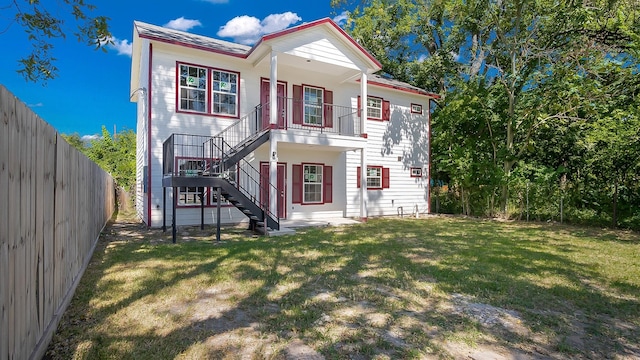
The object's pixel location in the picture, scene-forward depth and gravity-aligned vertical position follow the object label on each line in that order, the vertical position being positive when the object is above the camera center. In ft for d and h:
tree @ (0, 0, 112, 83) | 18.74 +8.93
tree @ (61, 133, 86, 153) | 106.83 +15.63
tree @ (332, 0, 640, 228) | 39.34 +11.78
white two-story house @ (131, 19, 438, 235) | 34.83 +7.18
